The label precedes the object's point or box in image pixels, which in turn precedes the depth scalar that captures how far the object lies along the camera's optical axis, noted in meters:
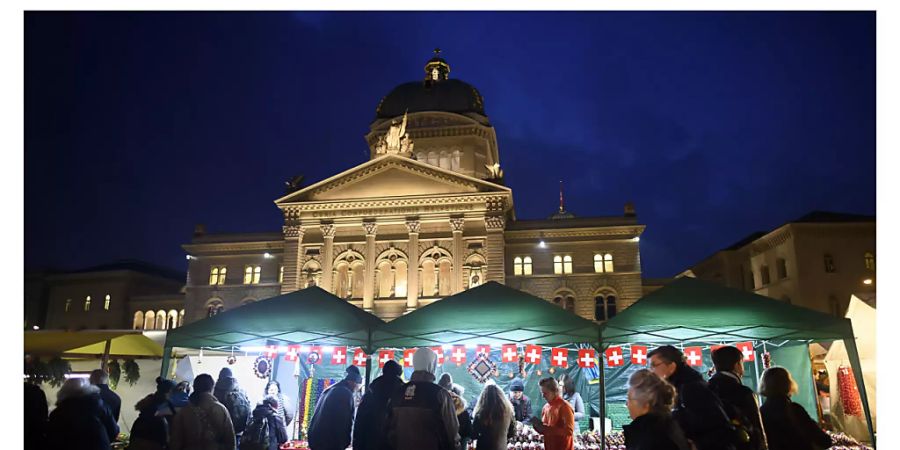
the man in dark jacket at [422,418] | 7.39
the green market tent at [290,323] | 13.47
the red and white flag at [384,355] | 15.54
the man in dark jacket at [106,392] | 11.45
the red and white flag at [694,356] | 14.18
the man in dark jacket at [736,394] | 6.12
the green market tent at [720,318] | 12.66
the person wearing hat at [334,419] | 8.97
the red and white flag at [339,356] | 16.36
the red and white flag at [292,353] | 16.17
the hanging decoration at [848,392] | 16.17
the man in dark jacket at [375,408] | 7.83
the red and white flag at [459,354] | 15.63
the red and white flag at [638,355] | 14.45
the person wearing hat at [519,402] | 12.80
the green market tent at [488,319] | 13.38
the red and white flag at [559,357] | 14.98
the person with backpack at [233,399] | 10.08
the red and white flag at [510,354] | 15.14
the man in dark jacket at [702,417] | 5.58
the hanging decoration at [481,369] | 17.14
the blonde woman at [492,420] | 8.80
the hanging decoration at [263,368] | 16.91
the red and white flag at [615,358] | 14.77
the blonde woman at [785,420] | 6.91
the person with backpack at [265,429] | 9.84
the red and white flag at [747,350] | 14.28
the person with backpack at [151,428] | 8.46
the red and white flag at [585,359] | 14.38
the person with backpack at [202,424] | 8.07
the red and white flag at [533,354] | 15.02
